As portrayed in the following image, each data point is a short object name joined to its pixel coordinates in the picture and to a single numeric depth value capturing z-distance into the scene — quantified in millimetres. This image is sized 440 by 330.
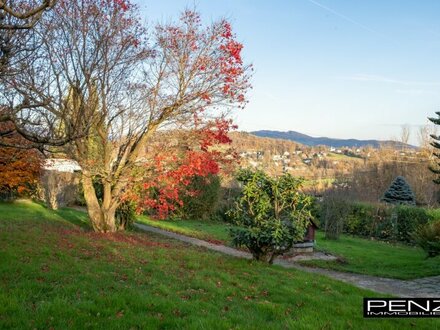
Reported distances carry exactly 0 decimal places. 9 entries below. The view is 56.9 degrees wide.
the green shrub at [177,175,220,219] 23438
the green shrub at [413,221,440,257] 11039
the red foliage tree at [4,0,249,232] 11523
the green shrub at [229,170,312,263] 9201
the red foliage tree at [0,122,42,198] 19250
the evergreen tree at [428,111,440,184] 15945
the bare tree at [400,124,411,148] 41406
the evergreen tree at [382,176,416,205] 23828
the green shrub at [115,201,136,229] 15578
